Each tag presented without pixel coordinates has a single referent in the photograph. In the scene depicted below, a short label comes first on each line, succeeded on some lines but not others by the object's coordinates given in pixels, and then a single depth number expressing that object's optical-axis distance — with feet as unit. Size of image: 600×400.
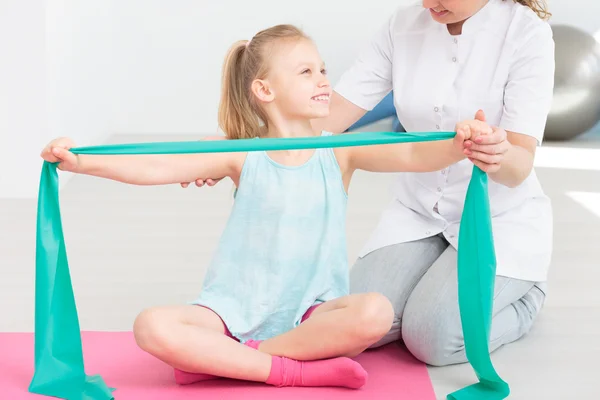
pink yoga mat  12.05
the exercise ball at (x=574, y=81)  23.08
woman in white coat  12.68
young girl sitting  11.99
